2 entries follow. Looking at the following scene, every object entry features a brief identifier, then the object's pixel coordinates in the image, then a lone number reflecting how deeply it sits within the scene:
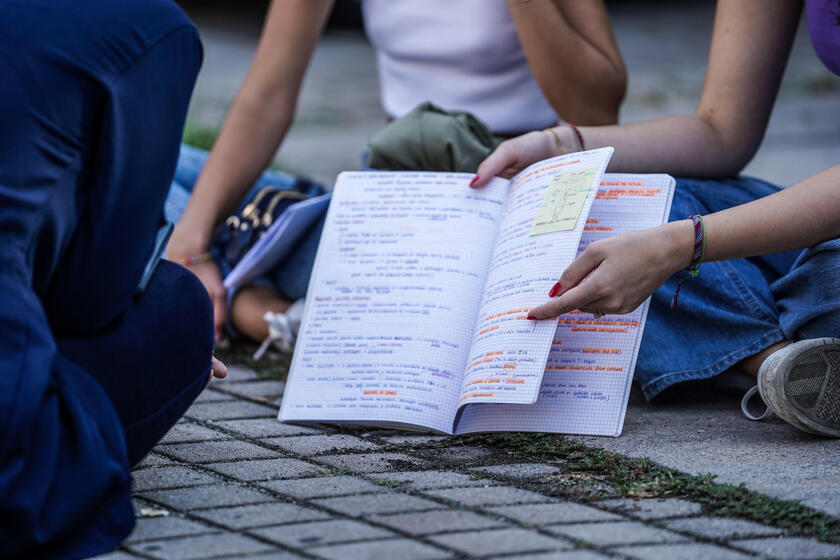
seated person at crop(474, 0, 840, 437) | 3.21
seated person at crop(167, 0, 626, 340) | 3.78
